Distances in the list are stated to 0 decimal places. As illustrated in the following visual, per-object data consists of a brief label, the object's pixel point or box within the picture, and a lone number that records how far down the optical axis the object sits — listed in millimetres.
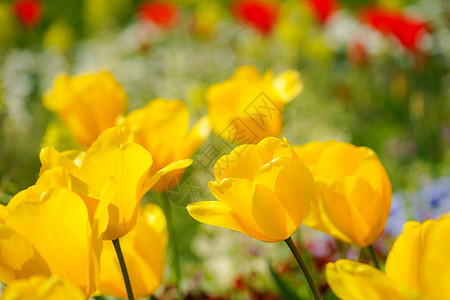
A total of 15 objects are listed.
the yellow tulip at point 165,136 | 1120
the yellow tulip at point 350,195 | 989
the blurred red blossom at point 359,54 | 3268
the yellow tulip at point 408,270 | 862
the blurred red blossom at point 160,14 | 4090
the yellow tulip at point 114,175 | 946
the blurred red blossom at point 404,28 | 2651
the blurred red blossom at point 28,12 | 4000
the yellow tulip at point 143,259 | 1054
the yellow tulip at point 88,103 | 1253
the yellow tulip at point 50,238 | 902
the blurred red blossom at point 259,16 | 3473
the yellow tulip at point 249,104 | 1201
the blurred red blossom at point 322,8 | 3528
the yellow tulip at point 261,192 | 924
